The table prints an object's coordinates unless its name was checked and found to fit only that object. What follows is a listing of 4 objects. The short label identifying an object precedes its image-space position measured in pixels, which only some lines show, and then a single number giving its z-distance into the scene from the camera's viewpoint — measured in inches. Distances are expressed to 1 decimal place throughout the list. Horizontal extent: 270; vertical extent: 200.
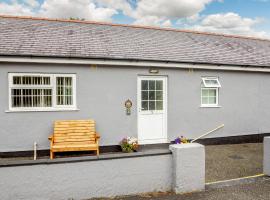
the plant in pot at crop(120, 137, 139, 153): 335.3
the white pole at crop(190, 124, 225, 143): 392.0
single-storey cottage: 314.7
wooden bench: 301.4
